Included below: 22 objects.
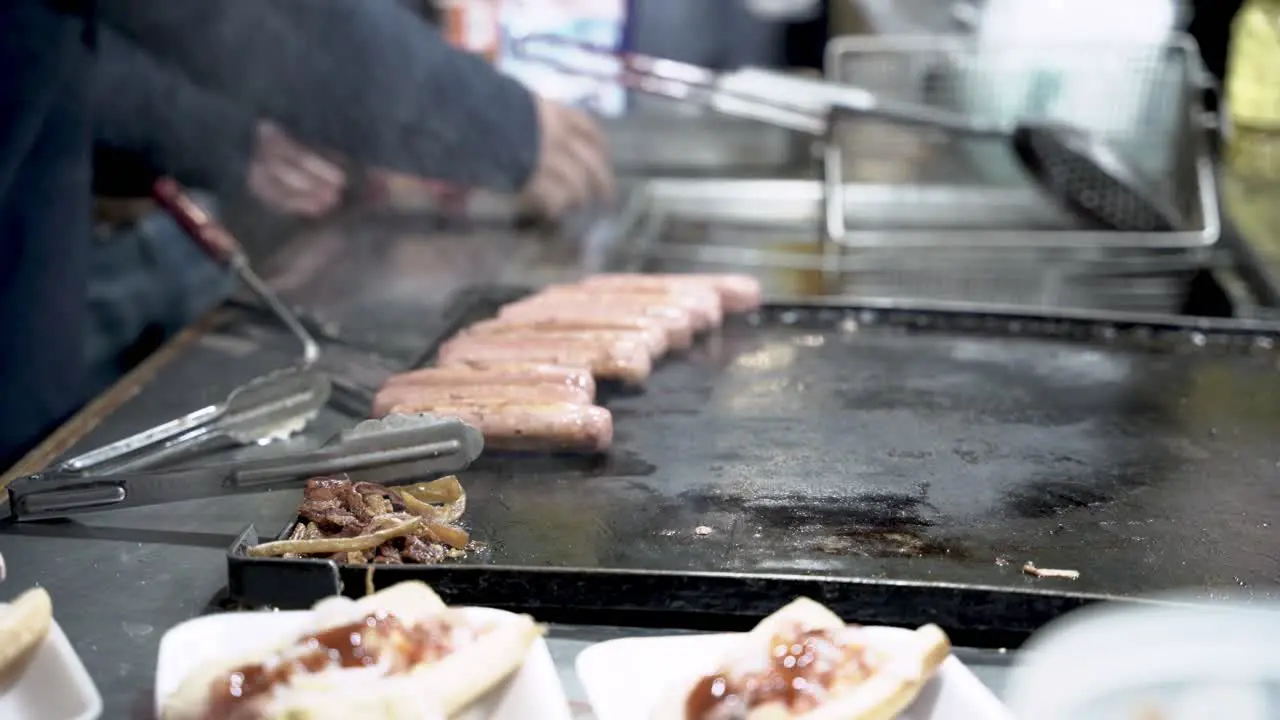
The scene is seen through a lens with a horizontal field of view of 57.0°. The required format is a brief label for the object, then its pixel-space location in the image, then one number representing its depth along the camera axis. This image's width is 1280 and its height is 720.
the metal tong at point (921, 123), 3.05
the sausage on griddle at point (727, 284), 2.45
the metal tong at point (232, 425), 1.75
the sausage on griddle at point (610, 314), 2.28
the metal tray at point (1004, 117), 3.21
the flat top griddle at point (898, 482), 1.38
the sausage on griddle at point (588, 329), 2.21
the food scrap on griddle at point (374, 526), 1.43
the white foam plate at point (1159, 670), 0.85
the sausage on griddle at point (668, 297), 2.36
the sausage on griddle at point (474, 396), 1.89
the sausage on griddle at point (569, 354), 2.09
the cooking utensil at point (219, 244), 2.43
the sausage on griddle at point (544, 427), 1.79
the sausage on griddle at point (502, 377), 1.98
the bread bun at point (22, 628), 1.15
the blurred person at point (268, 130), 2.77
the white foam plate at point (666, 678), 1.11
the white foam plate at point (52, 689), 1.14
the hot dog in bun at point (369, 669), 1.03
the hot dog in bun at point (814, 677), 1.08
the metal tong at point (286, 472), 1.57
